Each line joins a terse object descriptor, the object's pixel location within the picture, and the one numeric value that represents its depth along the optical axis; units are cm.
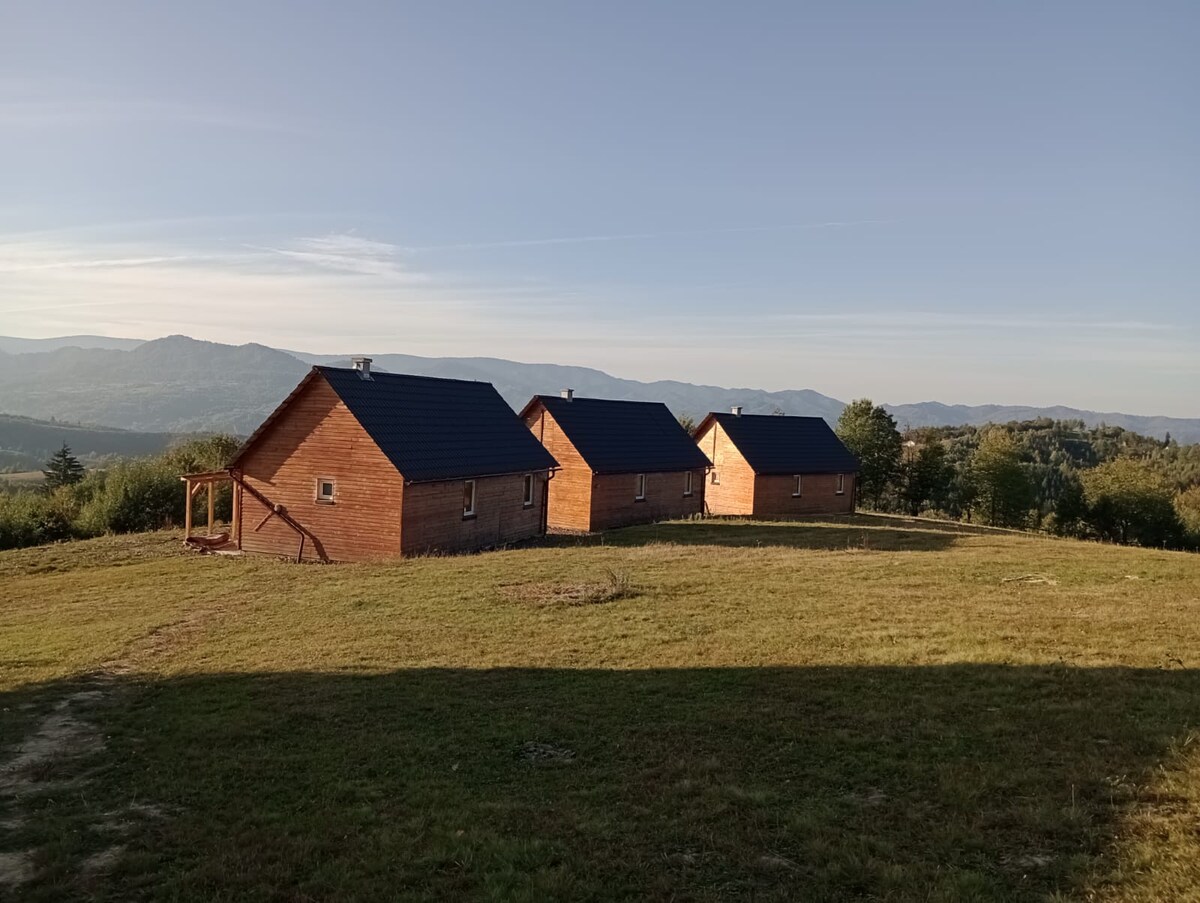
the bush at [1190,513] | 6706
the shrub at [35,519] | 3584
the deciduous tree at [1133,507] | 6375
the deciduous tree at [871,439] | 6222
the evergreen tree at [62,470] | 5706
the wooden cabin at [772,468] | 4491
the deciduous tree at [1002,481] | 6512
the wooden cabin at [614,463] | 3722
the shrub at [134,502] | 3809
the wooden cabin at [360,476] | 2572
